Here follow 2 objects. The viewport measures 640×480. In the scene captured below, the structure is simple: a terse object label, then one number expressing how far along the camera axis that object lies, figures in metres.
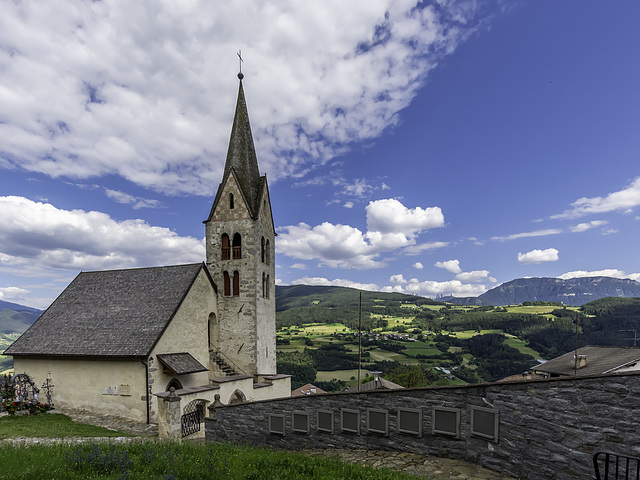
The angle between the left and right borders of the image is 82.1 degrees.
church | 19.78
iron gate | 16.11
